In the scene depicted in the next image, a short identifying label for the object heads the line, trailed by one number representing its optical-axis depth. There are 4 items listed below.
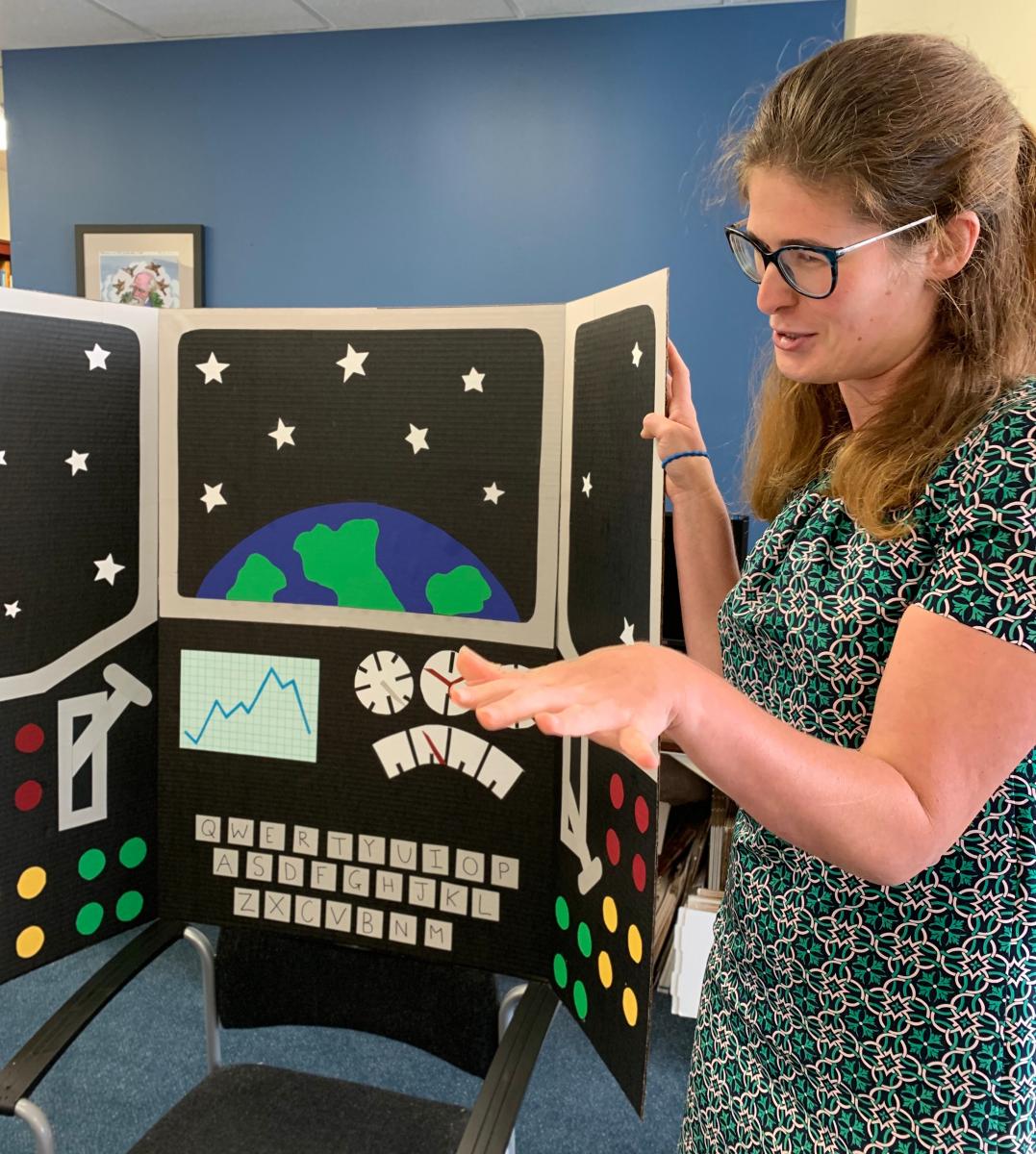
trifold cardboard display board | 1.11
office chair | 1.11
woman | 0.60
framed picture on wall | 3.34
